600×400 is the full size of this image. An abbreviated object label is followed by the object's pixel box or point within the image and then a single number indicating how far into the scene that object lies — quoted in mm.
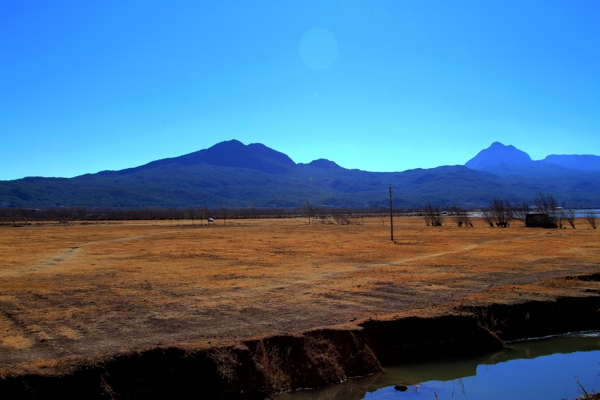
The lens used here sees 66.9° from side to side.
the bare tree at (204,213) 131875
